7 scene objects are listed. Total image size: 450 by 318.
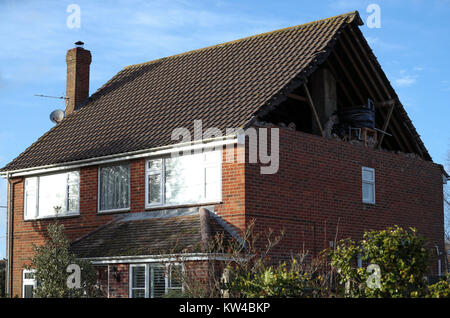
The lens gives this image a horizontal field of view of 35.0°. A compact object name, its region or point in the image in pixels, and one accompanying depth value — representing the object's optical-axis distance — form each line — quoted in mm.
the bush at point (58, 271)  19781
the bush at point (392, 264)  13250
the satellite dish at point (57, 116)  28828
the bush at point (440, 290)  13011
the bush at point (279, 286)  13477
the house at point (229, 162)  20250
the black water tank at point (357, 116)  23672
